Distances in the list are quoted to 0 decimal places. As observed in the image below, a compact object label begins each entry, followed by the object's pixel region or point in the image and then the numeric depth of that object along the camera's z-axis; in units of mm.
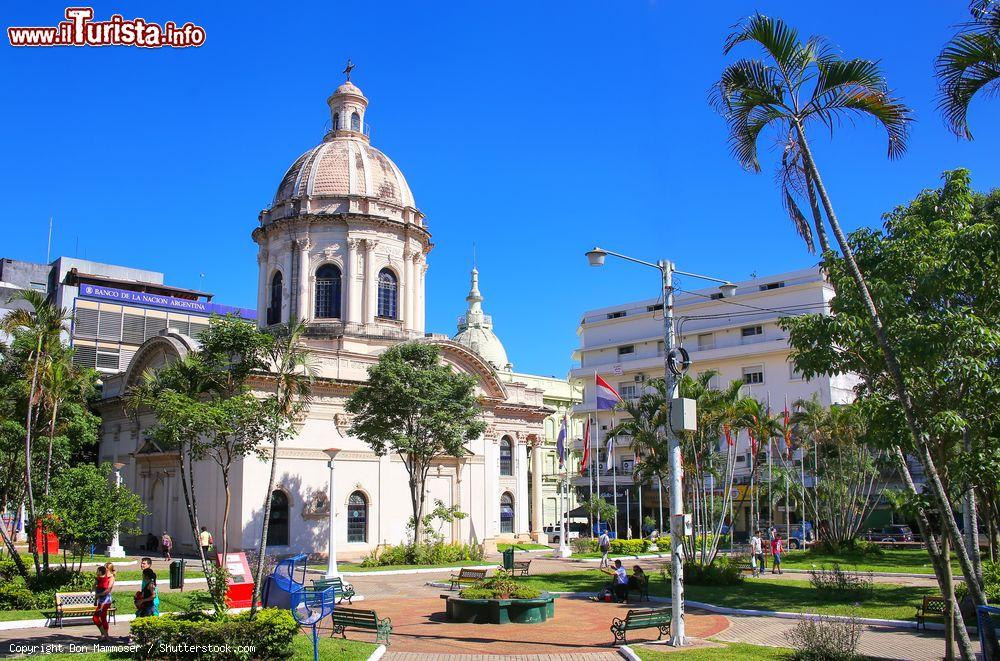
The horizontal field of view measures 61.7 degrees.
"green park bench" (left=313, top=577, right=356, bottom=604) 21438
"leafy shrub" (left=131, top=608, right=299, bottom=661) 12828
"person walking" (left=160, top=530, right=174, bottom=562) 36094
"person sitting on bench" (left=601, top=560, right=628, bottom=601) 22734
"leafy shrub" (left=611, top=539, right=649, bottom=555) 41125
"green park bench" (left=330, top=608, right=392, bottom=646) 15875
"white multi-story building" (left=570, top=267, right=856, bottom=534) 60500
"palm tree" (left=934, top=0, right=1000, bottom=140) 12758
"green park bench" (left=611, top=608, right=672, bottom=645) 15898
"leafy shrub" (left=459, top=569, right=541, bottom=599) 18878
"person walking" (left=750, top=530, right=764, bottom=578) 29766
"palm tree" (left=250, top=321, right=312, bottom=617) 22344
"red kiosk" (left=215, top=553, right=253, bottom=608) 19547
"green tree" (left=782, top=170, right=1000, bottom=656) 15516
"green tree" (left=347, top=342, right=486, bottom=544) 35625
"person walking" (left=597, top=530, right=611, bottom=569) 34844
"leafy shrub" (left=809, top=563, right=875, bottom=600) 22531
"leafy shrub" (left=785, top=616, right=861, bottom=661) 13203
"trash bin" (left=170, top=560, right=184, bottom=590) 24047
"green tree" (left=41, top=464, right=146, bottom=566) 22203
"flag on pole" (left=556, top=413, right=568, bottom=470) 45125
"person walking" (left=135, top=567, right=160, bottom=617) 15680
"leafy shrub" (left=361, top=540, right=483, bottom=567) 35281
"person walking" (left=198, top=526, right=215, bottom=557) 30375
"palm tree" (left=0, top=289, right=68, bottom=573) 24109
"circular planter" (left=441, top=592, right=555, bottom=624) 18484
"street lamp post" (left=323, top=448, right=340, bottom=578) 27703
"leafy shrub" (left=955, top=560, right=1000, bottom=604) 18297
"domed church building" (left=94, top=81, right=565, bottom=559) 38469
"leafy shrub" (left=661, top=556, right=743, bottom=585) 26395
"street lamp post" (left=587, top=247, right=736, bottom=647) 15859
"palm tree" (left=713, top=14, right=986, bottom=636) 14062
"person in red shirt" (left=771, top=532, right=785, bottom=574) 30422
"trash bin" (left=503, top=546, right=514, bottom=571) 29780
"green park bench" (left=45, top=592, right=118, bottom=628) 17531
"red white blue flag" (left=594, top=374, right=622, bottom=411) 37822
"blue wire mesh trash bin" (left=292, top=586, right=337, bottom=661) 13125
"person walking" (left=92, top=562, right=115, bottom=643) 15609
